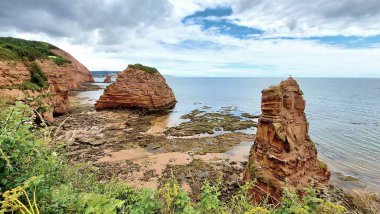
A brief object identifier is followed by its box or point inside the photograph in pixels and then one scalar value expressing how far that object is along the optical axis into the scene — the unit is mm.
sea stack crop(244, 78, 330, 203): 12219
